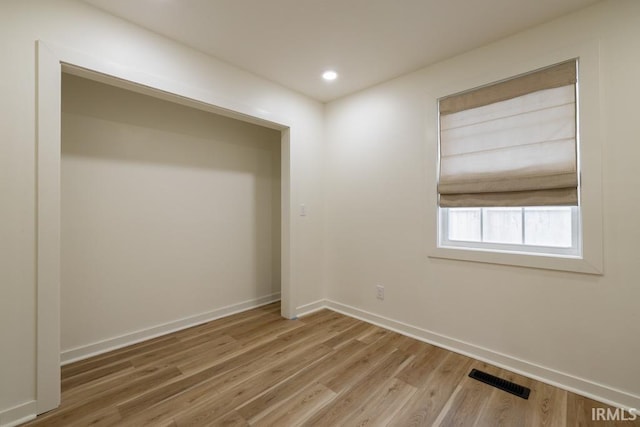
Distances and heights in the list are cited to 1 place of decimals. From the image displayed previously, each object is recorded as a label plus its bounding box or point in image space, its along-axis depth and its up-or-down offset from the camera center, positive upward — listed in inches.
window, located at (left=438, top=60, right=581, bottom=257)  77.4 +14.8
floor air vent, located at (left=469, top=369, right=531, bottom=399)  74.1 -46.6
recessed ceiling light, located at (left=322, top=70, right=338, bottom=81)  110.1 +55.6
